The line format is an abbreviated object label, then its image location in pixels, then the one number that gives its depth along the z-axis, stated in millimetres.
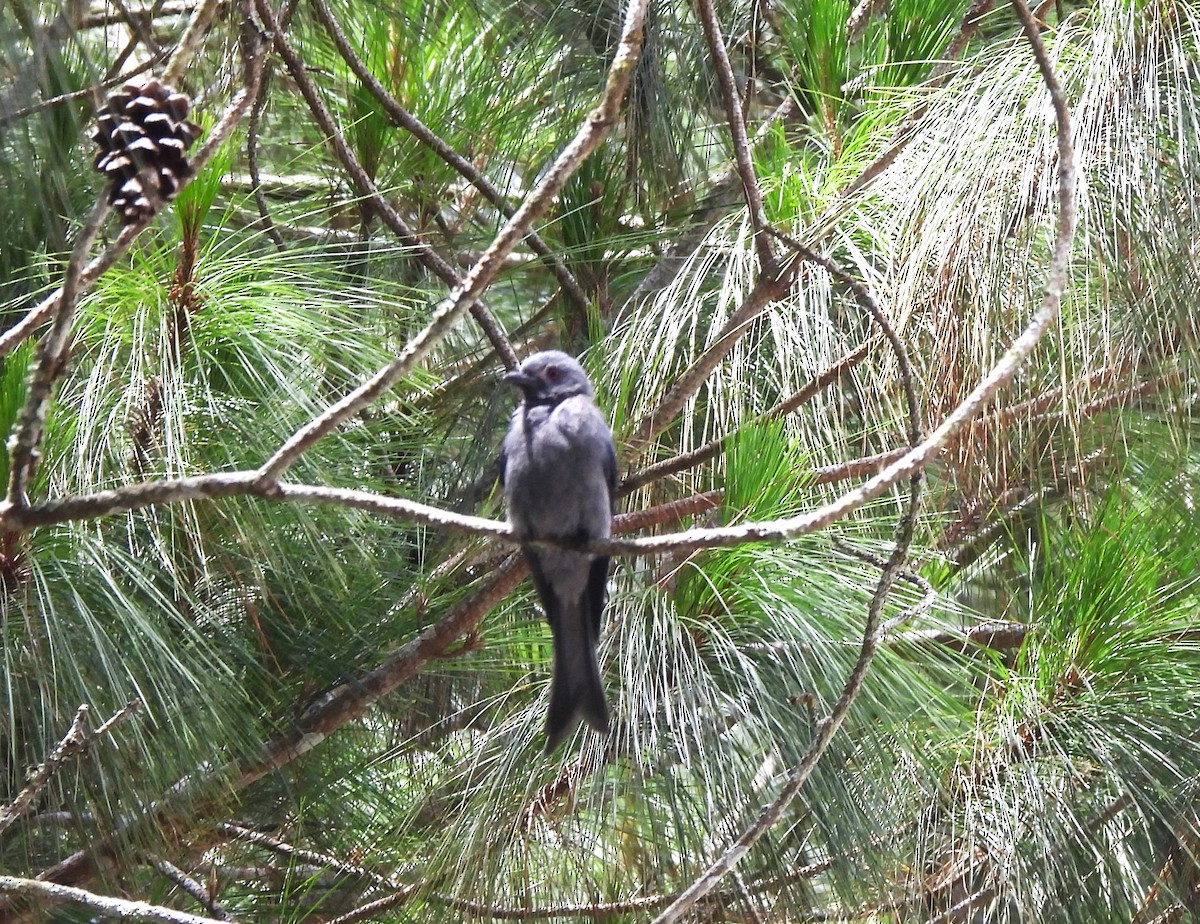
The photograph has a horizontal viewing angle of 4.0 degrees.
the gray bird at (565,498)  9667
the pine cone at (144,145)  9392
